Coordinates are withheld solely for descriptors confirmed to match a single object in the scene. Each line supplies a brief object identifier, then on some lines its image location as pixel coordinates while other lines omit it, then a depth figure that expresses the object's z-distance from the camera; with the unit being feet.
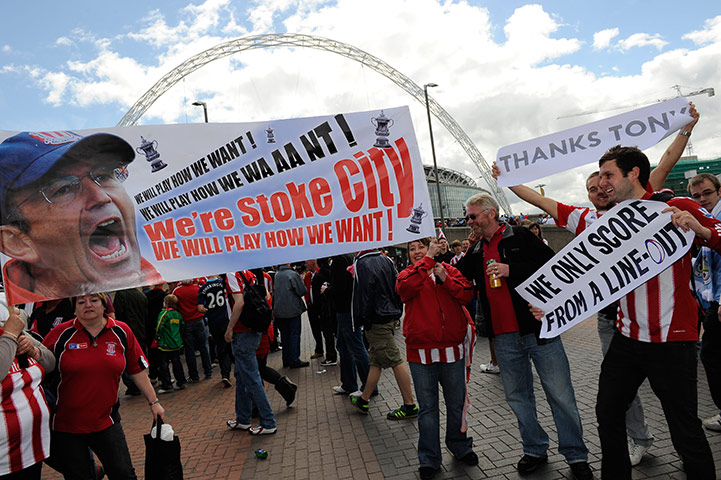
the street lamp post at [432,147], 83.66
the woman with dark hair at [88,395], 10.10
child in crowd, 25.45
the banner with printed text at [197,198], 9.48
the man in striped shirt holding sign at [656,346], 8.46
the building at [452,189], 332.84
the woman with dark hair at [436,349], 12.22
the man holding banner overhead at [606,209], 10.73
